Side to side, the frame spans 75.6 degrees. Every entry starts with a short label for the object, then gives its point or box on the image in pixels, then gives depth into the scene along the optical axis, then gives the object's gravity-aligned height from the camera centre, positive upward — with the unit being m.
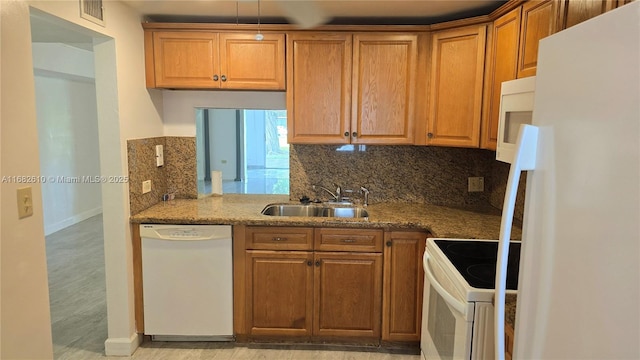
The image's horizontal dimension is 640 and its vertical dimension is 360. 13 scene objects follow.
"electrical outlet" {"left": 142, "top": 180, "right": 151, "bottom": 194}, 2.89 -0.38
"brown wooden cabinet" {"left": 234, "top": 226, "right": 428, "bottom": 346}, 2.71 -1.00
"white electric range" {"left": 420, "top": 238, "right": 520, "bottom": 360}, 1.53 -0.63
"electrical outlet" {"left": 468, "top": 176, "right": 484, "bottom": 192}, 3.19 -0.35
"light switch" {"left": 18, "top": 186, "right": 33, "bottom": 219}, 1.65 -0.29
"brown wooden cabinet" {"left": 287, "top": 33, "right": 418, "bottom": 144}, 2.87 +0.34
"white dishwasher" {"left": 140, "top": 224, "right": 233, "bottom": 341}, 2.71 -0.97
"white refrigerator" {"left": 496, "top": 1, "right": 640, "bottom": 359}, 0.68 -0.12
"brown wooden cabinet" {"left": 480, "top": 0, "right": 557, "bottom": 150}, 2.06 +0.49
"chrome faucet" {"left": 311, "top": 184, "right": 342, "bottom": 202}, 3.26 -0.45
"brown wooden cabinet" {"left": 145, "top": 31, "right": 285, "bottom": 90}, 2.89 +0.52
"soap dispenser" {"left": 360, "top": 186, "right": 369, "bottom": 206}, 3.17 -0.46
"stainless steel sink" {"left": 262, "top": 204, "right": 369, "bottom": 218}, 3.12 -0.57
